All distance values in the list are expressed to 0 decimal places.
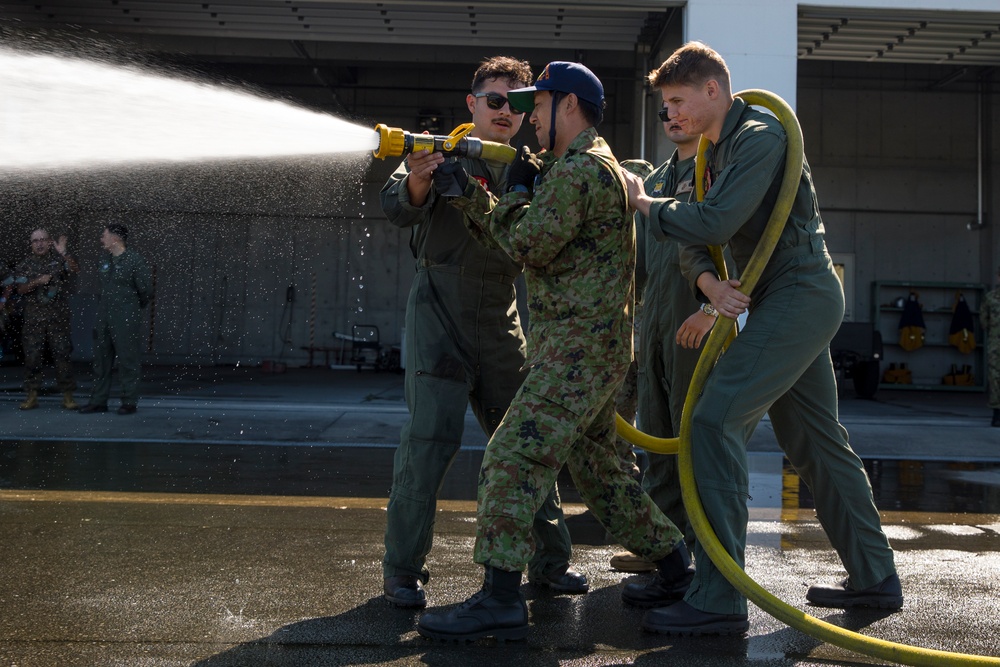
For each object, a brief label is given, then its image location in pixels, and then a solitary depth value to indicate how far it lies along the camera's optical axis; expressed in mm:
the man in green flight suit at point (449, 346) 3490
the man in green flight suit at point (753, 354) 3133
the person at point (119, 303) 9672
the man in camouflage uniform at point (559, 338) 3021
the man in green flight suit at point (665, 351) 4059
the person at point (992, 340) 10354
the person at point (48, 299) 9680
